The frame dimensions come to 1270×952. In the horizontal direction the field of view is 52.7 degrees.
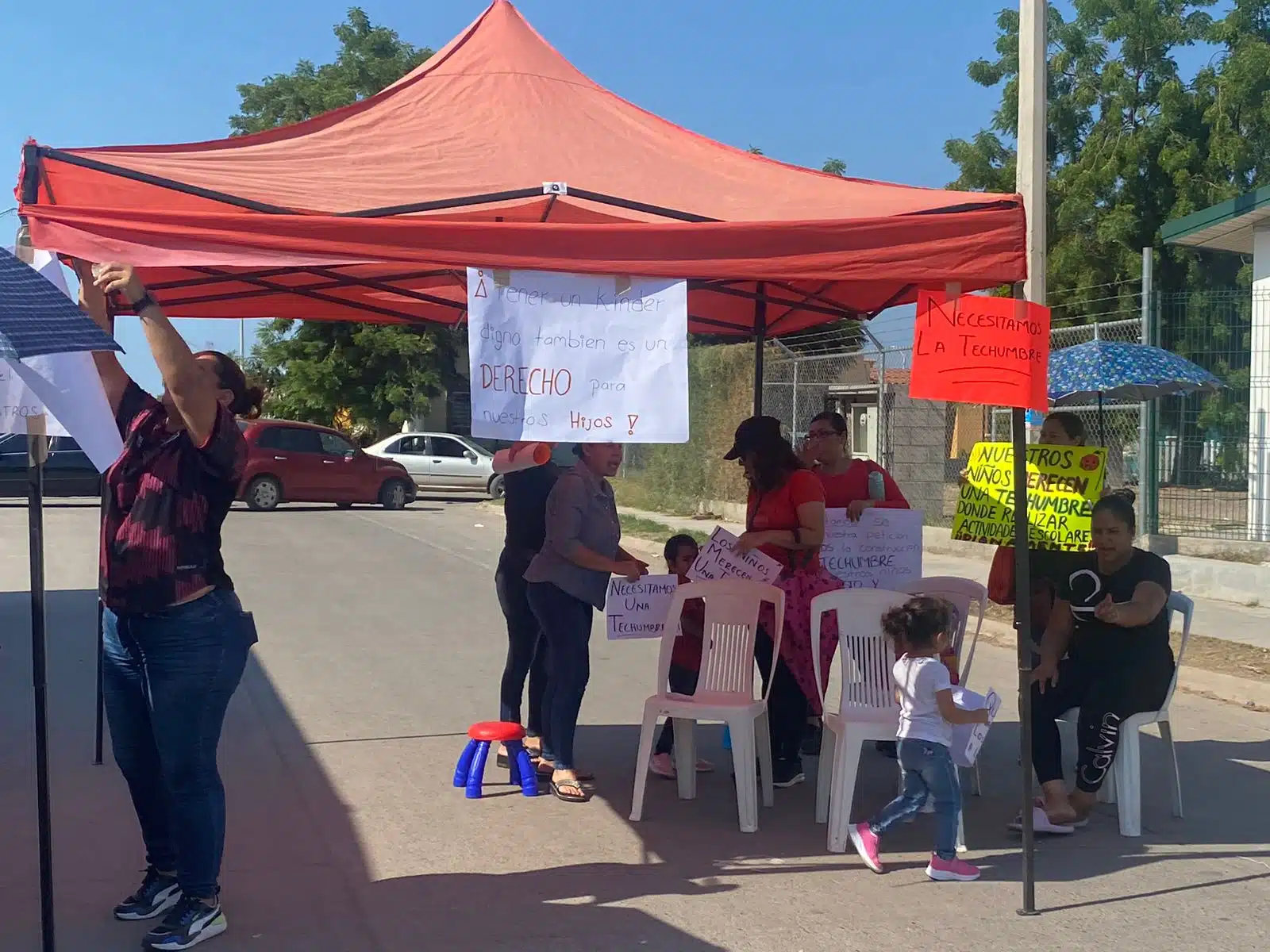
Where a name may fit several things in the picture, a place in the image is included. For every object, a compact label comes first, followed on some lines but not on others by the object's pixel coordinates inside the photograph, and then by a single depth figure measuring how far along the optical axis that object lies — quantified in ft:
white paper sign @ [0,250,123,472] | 12.40
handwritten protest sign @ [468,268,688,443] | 15.10
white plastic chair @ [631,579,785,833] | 18.26
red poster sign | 15.49
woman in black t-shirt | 17.81
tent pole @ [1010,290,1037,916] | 15.47
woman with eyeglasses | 21.76
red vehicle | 74.23
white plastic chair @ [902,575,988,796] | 20.07
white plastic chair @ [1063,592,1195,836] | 17.97
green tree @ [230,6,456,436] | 109.09
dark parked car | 70.74
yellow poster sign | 19.07
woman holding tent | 12.80
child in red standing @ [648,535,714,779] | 19.93
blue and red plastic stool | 19.33
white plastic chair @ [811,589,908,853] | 18.31
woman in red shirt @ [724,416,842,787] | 19.17
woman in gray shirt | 18.83
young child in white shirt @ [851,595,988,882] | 15.94
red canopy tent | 14.83
